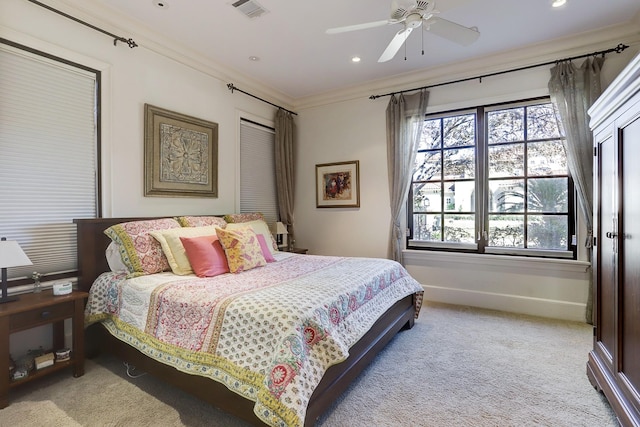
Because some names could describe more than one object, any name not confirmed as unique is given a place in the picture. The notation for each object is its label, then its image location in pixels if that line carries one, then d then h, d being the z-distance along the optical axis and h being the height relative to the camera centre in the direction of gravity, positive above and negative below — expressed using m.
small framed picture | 4.45 +0.40
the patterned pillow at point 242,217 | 3.61 -0.06
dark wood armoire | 1.52 -0.19
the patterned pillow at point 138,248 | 2.43 -0.29
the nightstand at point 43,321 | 1.88 -0.71
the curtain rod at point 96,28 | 2.36 +1.57
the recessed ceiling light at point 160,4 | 2.55 +1.73
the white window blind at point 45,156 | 2.23 +0.44
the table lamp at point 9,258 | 1.93 -0.28
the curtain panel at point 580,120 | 3.04 +0.92
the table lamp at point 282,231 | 4.30 -0.26
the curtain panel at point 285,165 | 4.61 +0.71
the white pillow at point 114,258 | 2.53 -0.38
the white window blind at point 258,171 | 4.17 +0.58
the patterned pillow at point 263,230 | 3.52 -0.20
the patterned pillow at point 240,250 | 2.59 -0.32
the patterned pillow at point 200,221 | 3.10 -0.09
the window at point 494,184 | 3.38 +0.33
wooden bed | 1.65 -0.98
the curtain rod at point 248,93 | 3.86 +1.58
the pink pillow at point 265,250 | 3.10 -0.38
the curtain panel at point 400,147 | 3.96 +0.85
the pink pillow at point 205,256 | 2.45 -0.36
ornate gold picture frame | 3.05 +0.62
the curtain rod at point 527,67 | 2.96 +1.57
